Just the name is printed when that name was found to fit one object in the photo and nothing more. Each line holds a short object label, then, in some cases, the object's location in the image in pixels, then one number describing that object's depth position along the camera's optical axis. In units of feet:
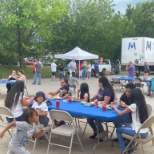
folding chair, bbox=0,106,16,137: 18.31
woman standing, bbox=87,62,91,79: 79.82
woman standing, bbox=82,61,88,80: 77.56
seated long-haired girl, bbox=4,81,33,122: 19.43
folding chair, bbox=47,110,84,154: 17.33
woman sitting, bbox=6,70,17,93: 42.83
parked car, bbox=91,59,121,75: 91.25
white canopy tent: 77.64
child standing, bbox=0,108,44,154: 13.48
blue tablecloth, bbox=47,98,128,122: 17.29
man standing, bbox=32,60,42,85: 61.08
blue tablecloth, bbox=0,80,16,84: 40.27
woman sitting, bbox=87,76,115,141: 20.89
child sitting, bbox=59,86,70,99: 27.03
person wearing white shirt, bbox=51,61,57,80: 73.41
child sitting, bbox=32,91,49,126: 19.02
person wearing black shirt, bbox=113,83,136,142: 18.99
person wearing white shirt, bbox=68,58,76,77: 75.05
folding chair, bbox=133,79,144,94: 46.39
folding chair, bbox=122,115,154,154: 16.27
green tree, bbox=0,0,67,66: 73.56
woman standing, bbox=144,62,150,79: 72.09
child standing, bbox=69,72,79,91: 40.98
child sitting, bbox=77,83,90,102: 24.04
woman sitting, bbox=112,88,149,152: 16.93
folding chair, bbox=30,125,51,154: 19.03
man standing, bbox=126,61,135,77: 57.62
